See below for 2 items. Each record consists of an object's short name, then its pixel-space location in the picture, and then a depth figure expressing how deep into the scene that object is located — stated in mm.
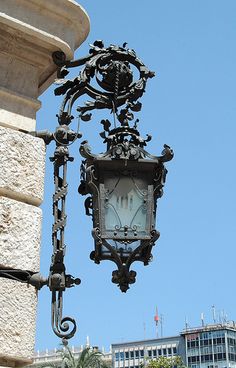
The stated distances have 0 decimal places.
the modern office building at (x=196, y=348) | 94688
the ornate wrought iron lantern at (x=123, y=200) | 4504
